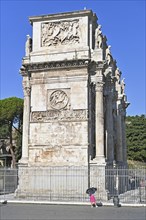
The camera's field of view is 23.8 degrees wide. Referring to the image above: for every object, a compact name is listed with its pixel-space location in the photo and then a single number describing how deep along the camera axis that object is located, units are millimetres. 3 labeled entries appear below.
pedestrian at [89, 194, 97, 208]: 14963
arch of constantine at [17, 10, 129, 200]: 18609
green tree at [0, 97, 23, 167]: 38875
